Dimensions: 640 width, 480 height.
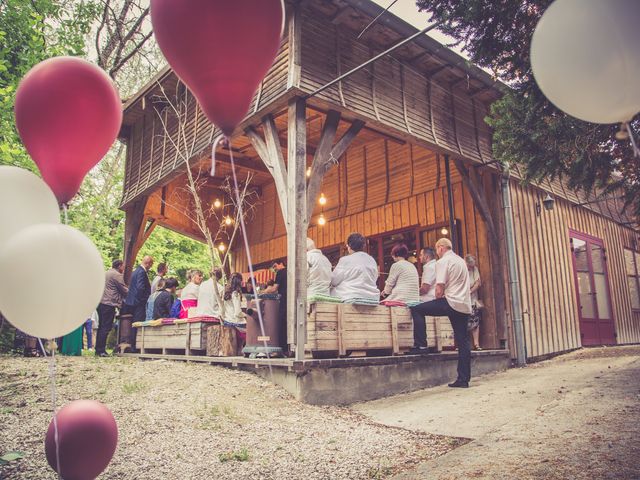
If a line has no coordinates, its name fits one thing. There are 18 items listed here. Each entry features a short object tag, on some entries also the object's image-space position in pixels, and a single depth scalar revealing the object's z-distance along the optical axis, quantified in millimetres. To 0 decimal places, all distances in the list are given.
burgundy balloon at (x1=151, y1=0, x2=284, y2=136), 2045
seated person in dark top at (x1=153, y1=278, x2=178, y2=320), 9195
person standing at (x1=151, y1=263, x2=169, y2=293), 9297
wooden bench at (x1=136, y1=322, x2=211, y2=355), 7793
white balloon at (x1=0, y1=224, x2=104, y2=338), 2287
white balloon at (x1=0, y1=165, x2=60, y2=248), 2561
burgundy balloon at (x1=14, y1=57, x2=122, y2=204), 2639
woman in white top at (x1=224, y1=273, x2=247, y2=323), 7694
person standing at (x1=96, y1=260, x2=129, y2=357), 9062
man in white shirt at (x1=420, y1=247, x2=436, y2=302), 7949
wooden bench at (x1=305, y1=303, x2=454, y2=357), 6074
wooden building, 7371
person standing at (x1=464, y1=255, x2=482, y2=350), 9117
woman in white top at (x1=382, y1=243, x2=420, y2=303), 7281
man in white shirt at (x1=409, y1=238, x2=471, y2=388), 6492
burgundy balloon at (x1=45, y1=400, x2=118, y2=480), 2506
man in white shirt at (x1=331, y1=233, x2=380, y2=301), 6613
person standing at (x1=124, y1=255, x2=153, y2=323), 9531
